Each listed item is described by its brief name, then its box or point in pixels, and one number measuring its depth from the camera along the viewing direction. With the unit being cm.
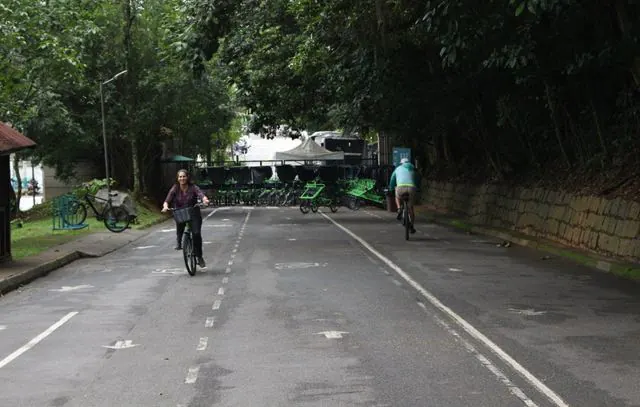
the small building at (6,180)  1468
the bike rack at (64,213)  2342
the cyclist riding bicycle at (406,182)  1972
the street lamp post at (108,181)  2539
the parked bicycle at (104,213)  2397
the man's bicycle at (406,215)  1969
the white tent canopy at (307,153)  4591
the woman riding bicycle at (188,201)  1372
